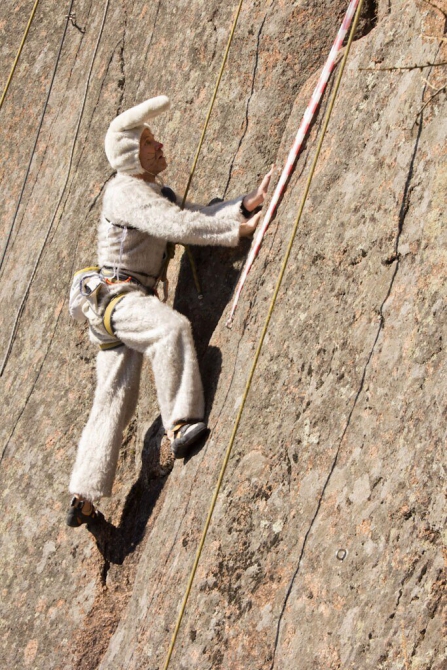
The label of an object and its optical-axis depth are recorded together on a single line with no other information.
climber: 9.95
